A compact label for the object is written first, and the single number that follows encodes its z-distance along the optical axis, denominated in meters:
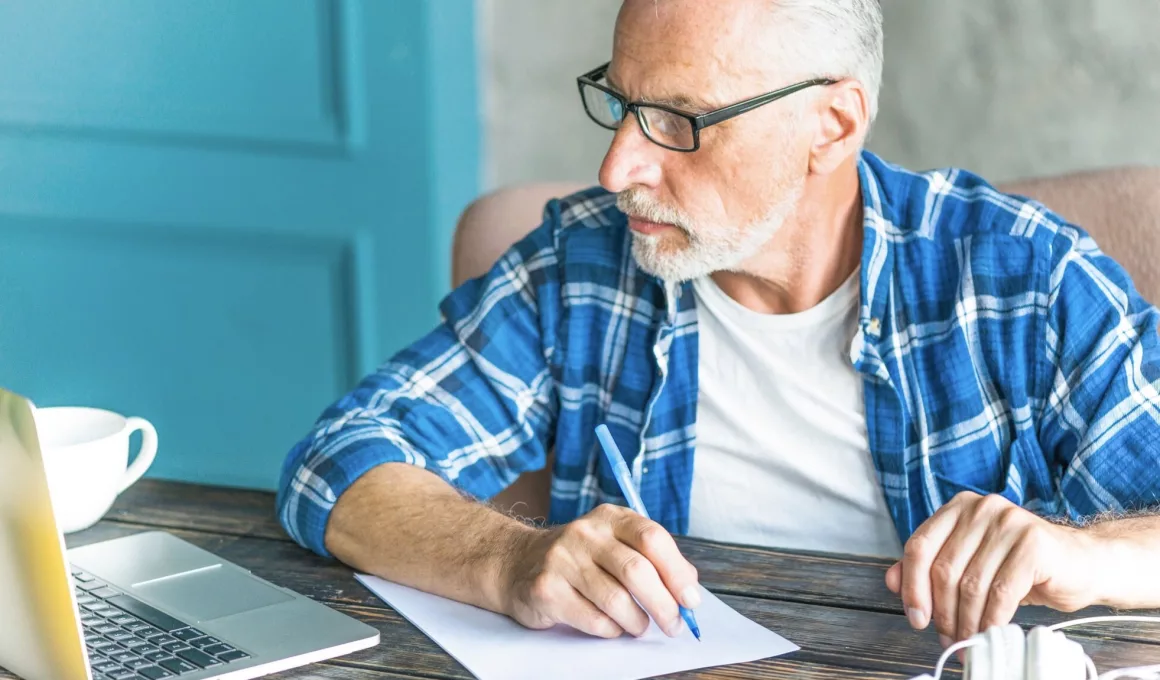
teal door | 2.65
